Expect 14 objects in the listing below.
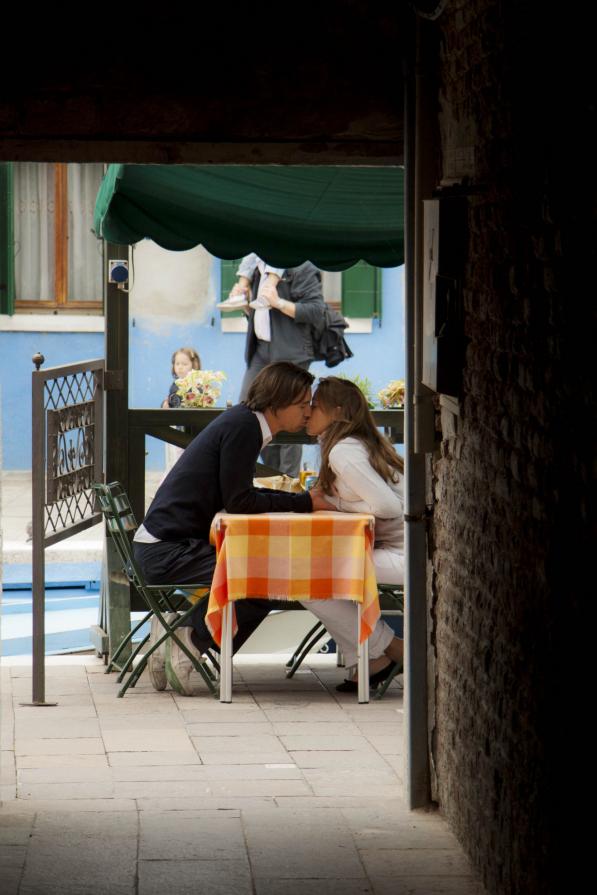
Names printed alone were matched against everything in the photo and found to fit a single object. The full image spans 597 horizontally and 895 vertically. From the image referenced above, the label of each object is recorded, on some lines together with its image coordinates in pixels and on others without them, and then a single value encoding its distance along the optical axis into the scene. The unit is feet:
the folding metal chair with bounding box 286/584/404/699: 45.27
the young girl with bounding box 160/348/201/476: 77.87
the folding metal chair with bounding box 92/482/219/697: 44.83
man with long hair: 45.11
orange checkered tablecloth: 43.29
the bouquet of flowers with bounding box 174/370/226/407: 56.34
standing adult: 66.64
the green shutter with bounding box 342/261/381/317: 100.42
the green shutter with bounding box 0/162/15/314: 101.14
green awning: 48.49
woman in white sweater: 44.57
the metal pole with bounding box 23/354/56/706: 44.29
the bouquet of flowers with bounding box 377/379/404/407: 57.93
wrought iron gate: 44.55
